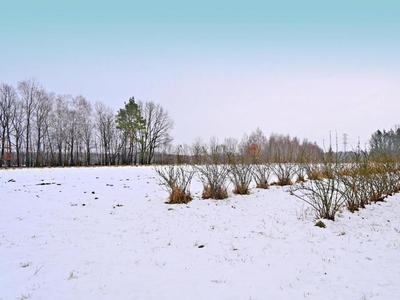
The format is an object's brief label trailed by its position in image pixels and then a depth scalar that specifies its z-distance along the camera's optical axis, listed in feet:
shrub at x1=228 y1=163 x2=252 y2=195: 37.58
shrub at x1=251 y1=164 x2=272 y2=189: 42.22
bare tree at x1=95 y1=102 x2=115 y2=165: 146.00
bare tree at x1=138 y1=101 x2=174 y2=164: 152.66
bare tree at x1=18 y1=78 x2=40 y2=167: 116.78
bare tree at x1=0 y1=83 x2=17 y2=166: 113.19
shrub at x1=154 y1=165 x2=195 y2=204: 33.06
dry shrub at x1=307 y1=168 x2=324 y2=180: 23.84
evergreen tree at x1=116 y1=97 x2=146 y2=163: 140.67
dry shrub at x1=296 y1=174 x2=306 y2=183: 46.26
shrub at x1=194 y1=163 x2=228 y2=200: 35.53
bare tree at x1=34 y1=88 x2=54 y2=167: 120.16
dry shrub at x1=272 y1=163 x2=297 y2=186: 45.39
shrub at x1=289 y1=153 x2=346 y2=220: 22.45
